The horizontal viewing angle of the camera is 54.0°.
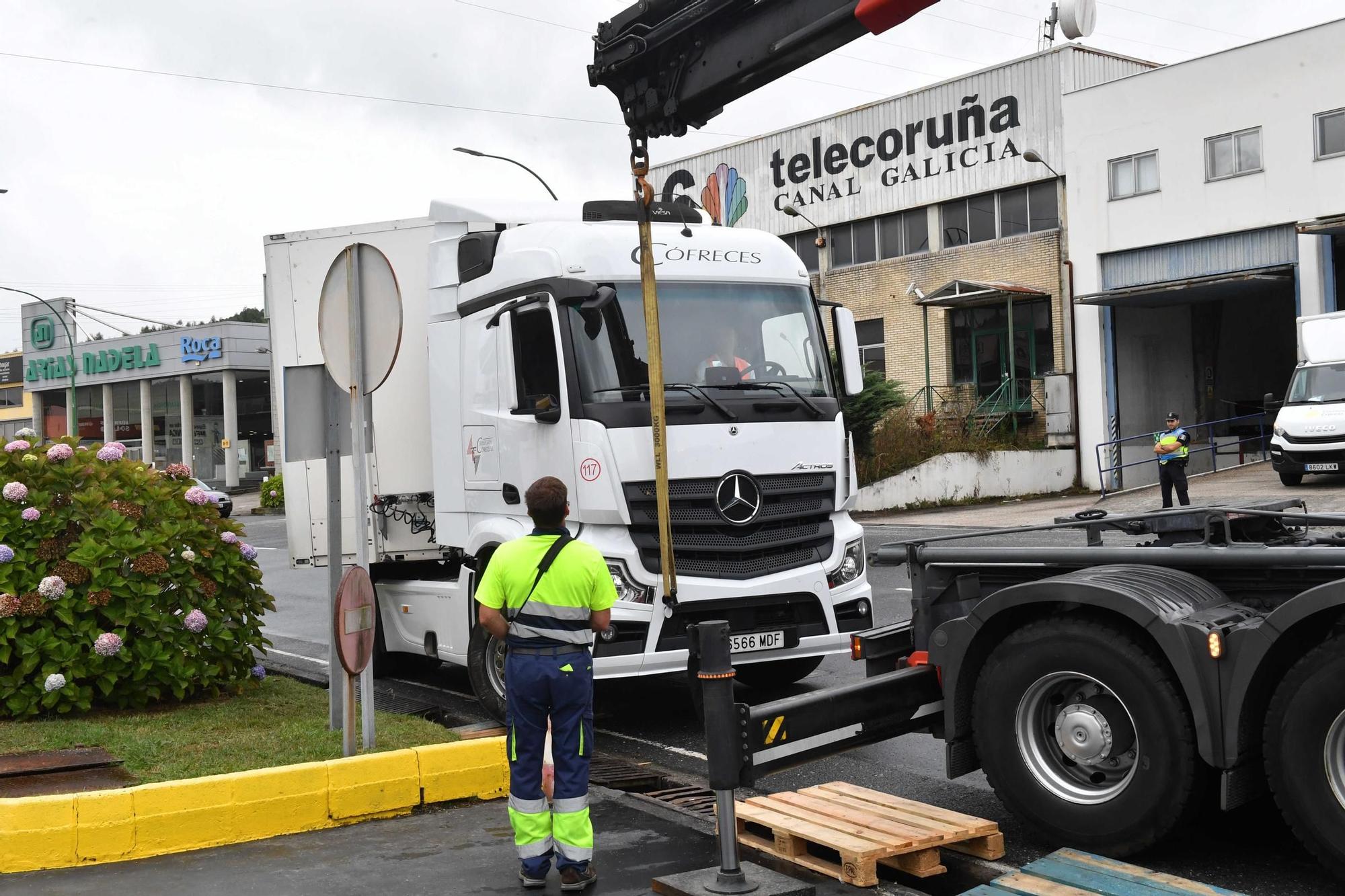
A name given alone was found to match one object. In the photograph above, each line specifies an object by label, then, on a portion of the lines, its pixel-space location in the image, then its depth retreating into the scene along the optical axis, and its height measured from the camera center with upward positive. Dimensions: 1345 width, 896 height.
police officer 21.95 -0.29
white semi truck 7.88 +0.27
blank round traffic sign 7.19 +0.88
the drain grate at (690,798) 6.68 -1.74
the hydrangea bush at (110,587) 8.27 -0.65
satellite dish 29.92 +9.85
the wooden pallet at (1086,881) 4.55 -1.55
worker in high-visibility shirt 5.41 -0.87
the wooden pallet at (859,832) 5.30 -1.57
